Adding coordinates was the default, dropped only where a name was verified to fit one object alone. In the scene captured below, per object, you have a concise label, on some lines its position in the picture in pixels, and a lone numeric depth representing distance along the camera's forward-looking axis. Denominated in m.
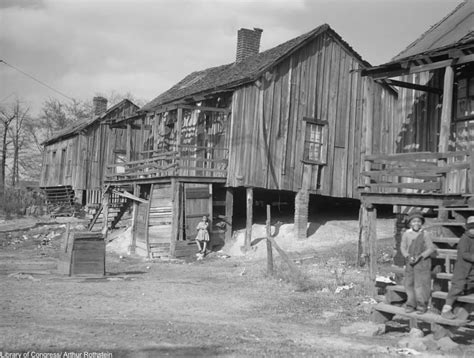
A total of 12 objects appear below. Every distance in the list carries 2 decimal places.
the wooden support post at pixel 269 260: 14.56
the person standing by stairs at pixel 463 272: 8.16
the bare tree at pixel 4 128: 59.06
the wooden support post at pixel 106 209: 26.62
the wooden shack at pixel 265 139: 21.31
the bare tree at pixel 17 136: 61.53
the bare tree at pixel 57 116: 62.78
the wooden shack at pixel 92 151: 35.91
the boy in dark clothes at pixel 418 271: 8.50
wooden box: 14.61
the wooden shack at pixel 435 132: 11.06
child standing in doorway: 20.72
